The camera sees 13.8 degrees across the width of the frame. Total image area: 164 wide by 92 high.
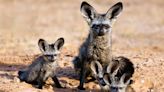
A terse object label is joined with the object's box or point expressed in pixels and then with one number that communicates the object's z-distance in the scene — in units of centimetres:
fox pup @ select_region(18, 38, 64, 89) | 1244
